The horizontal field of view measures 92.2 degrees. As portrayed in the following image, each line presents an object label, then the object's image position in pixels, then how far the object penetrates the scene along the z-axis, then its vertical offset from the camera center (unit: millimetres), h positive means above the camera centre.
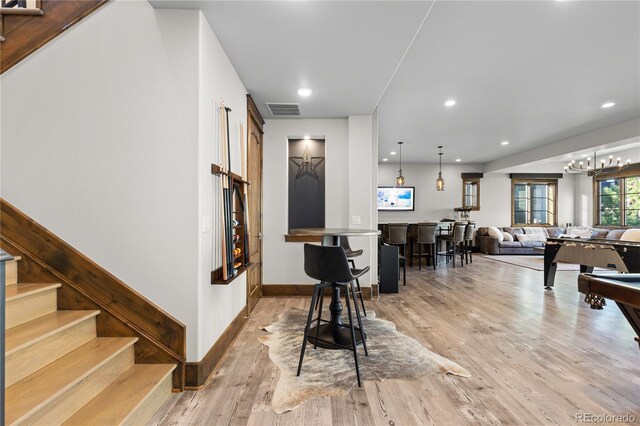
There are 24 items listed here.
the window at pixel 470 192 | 10227 +706
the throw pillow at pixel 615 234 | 7852 -540
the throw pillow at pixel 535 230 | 9672 -536
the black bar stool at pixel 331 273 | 2270 -466
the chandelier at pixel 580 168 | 6776 +1028
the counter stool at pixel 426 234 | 6730 -459
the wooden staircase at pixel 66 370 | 1484 -851
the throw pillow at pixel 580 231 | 8680 -524
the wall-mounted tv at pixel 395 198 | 10047 +496
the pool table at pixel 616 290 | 1769 -476
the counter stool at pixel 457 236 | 7125 -532
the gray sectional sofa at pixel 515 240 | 8320 -823
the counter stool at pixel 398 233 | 5954 -384
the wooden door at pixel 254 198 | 3723 +202
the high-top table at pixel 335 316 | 2765 -977
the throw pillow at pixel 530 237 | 9320 -734
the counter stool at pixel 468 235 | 7395 -538
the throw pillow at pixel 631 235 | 7245 -523
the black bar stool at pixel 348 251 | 3432 -432
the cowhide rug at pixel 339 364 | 2100 -1206
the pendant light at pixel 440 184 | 8039 +763
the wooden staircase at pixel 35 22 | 2146 +1347
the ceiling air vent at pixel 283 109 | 3982 +1402
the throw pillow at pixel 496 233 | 9141 -602
